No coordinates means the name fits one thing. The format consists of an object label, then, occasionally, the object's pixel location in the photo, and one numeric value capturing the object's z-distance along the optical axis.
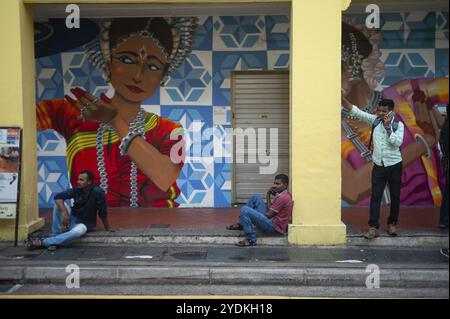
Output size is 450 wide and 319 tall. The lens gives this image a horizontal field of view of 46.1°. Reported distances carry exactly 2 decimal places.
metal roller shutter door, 10.43
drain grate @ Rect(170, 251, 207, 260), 7.39
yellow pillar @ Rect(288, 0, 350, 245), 7.89
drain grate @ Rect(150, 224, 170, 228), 8.84
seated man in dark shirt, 7.96
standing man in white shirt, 7.80
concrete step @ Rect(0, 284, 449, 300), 6.33
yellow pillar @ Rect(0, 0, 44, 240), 7.95
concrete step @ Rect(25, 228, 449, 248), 8.01
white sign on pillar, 7.91
